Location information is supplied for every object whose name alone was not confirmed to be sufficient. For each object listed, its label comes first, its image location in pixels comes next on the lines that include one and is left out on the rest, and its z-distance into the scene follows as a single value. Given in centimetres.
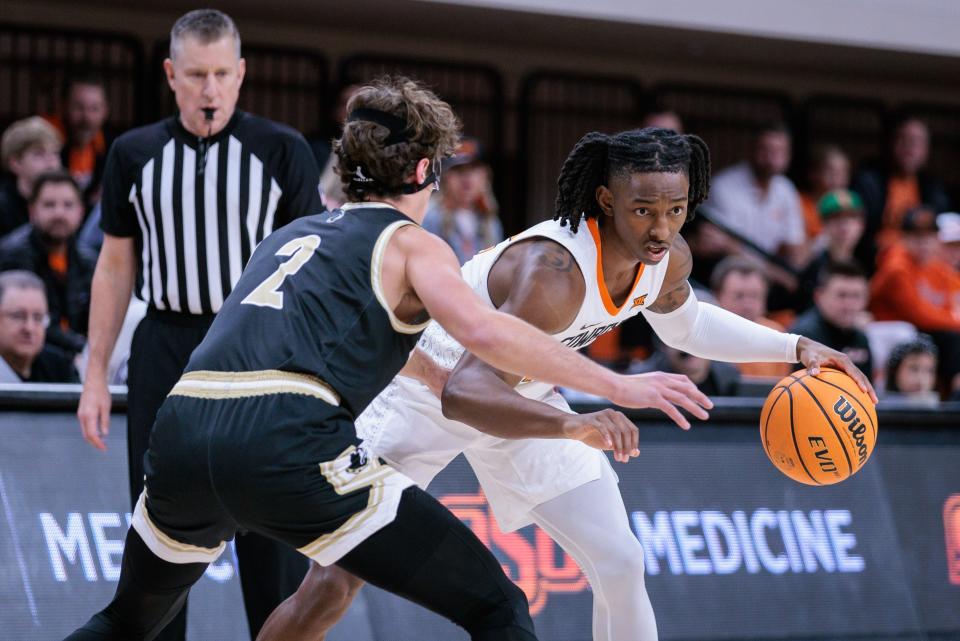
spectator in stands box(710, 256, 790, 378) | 1425
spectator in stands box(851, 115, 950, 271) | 1933
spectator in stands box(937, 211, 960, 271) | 1819
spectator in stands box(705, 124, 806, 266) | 1796
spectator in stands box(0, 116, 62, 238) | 1395
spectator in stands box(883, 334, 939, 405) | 1430
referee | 830
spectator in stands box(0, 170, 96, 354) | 1295
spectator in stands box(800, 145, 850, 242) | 1877
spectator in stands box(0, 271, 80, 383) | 1115
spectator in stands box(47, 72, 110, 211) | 1496
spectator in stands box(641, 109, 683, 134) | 1646
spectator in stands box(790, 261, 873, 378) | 1439
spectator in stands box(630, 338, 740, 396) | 1263
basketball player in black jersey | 583
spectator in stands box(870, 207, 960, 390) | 1746
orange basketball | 788
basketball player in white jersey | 732
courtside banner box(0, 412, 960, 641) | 945
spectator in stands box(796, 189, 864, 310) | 1699
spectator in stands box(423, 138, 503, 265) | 1451
